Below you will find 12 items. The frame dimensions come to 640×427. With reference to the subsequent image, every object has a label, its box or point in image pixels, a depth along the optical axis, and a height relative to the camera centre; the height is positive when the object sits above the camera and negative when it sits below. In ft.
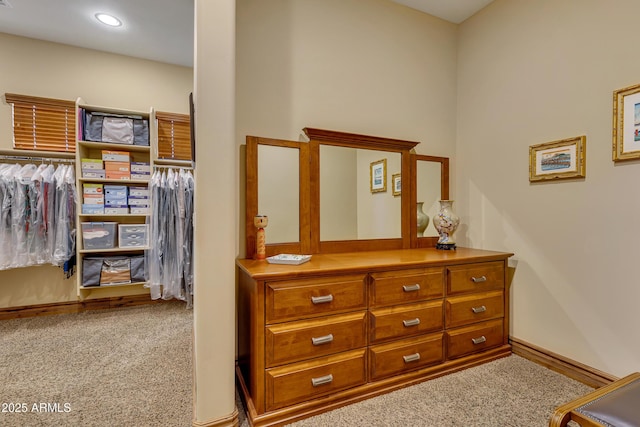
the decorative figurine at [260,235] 6.25 -0.55
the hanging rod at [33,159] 9.86 +1.83
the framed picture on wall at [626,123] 5.59 +1.72
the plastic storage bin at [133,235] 10.44 -0.92
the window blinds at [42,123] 9.73 +3.05
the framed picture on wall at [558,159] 6.43 +1.19
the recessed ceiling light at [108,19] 8.93 +6.10
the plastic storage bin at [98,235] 10.03 -0.87
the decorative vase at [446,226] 8.09 -0.46
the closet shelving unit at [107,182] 9.98 +0.61
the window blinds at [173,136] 11.41 +3.03
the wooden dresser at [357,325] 4.93 -2.32
